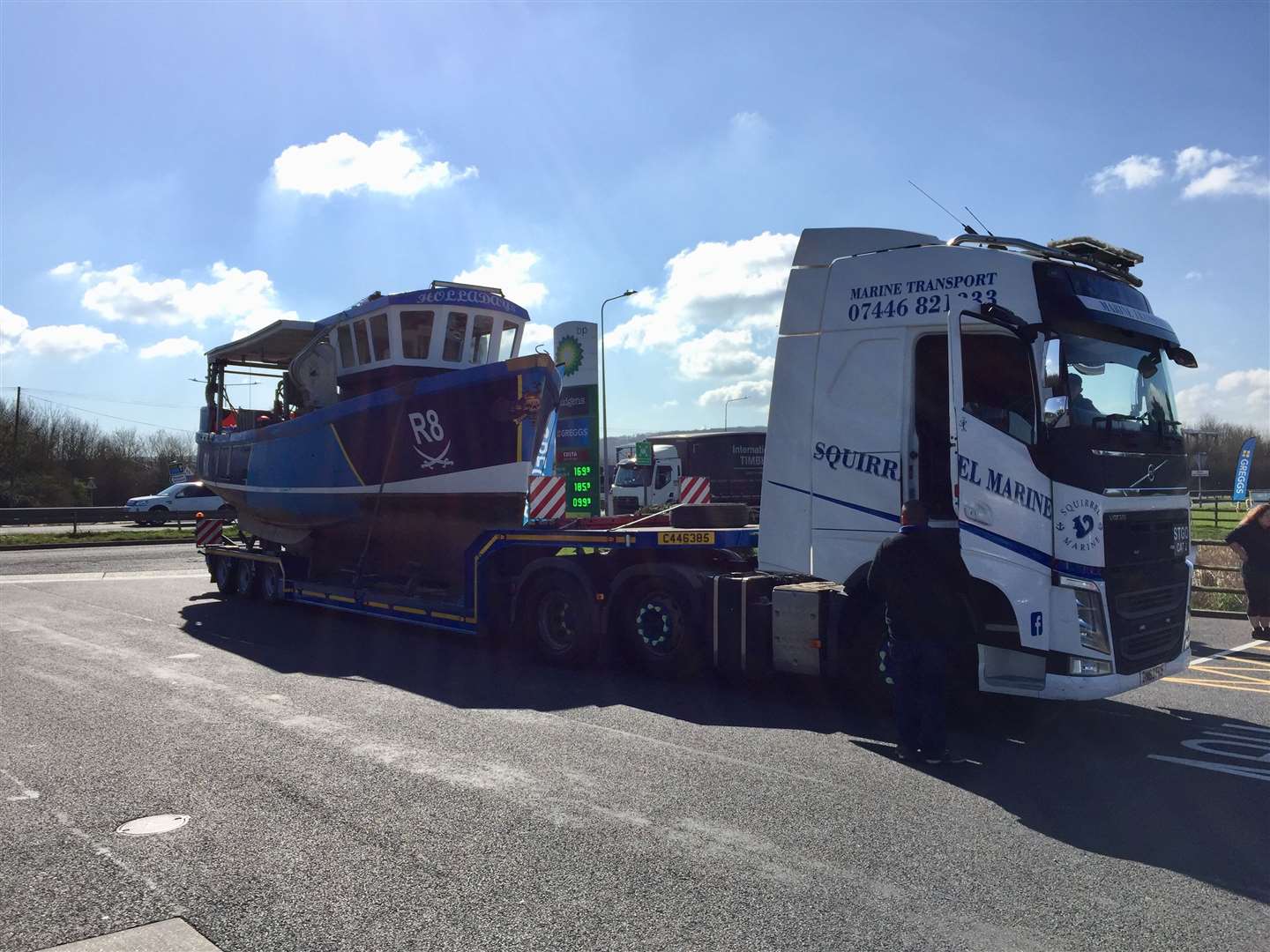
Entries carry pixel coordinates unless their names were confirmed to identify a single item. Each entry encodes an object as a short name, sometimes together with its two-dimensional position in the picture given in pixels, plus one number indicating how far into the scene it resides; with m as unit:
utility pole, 49.16
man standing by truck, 6.06
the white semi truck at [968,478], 6.22
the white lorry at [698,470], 37.53
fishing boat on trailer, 12.11
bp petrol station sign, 23.45
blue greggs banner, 17.06
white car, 39.94
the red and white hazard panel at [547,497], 12.38
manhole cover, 4.80
